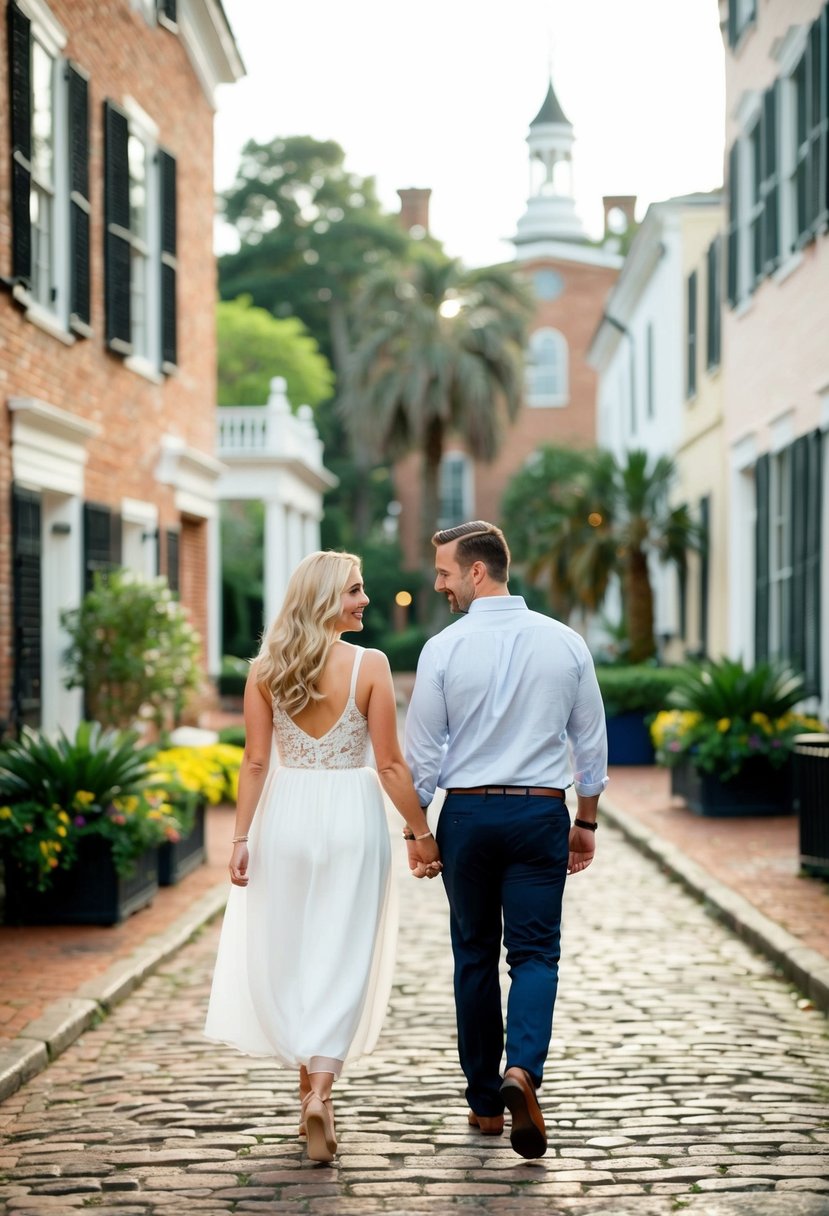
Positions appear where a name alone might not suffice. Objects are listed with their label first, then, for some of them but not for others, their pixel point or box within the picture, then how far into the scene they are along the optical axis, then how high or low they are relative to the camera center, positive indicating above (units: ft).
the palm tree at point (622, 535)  72.33 +2.20
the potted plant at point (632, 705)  65.10 -4.77
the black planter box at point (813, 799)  31.76 -4.19
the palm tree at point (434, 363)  118.32 +15.93
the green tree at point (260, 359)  163.63 +22.56
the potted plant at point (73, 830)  28.48 -4.27
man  16.42 -1.89
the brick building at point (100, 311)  36.91 +7.54
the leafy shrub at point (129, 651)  41.45 -1.67
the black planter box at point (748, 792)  45.78 -5.78
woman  16.71 -2.56
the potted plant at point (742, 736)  45.19 -4.16
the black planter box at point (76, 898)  29.09 -5.53
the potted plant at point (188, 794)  33.88 -4.62
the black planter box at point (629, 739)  65.72 -6.18
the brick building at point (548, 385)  167.02 +20.21
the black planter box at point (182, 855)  34.50 -5.82
